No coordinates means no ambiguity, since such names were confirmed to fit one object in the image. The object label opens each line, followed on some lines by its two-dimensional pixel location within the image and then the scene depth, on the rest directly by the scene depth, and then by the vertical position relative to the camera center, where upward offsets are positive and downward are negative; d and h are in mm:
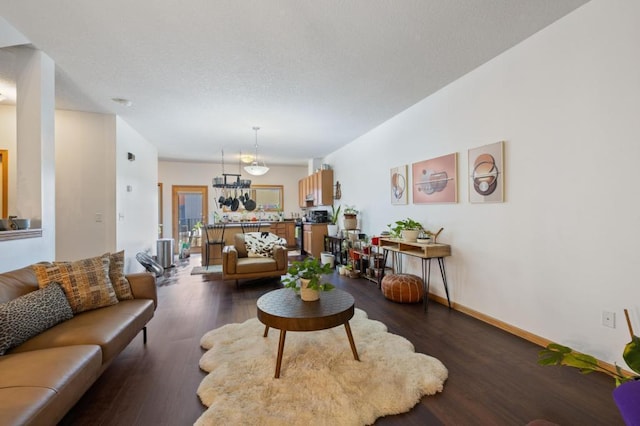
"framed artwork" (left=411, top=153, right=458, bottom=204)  3367 +419
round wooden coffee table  1997 -787
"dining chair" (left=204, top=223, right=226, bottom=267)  5887 -533
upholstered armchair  4207 -764
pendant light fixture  5716 +908
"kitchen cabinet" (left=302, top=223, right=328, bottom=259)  6789 -644
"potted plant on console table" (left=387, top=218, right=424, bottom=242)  3623 -259
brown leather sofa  1197 -812
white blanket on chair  4703 -564
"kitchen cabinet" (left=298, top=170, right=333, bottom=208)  7152 +639
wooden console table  3314 -527
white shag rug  1604 -1191
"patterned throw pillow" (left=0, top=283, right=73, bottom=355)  1572 -656
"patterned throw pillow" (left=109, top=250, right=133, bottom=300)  2424 -613
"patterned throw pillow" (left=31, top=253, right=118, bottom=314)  2053 -538
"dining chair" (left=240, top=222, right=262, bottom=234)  6348 -358
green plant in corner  926 -551
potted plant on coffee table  2344 -595
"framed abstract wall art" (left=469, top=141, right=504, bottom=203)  2791 +404
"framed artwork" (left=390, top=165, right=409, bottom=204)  4242 +420
